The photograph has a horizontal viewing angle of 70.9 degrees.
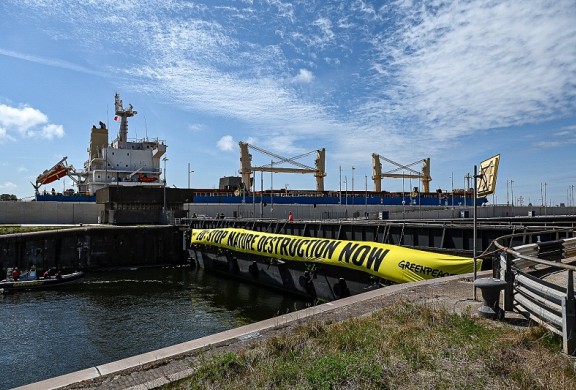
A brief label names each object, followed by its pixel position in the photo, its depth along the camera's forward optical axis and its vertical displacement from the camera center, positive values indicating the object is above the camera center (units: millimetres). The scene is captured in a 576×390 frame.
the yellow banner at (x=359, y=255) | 13555 -1976
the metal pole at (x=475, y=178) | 8622 +639
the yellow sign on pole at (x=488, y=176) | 8742 +697
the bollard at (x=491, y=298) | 7047 -1586
